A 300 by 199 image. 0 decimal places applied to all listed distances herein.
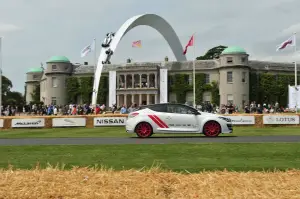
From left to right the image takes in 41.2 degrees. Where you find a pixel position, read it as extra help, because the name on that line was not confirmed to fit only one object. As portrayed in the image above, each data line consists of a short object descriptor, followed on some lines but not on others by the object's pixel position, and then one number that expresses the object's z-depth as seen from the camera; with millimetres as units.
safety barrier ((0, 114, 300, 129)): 30094
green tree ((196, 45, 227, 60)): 124688
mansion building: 85500
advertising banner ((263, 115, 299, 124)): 28656
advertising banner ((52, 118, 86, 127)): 30094
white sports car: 18562
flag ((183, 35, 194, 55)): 57969
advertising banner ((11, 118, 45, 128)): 30188
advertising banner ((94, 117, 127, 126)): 30062
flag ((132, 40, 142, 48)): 64969
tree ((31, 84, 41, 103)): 108000
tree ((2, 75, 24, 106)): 123500
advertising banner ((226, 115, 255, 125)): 29062
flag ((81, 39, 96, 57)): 50062
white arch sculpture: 71875
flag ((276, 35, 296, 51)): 45444
